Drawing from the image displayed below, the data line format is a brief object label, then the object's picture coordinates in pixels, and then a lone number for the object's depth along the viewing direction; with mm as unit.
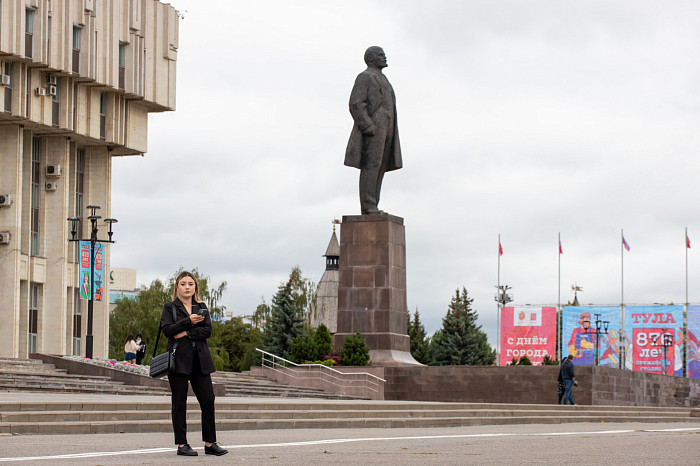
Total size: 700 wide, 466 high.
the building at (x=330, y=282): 121625
